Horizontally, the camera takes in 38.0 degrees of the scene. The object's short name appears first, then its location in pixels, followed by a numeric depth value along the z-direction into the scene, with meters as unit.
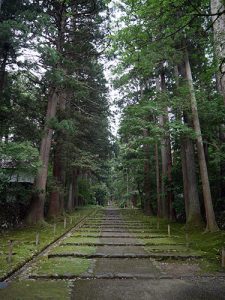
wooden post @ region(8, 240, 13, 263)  8.32
